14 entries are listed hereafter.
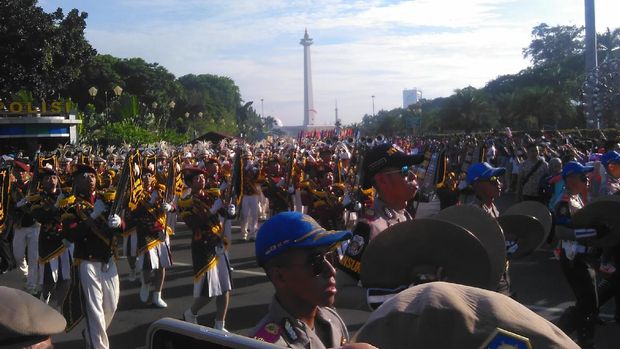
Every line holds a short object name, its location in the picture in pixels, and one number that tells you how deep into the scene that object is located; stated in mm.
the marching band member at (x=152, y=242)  9000
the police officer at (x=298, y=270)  2426
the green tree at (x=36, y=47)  32031
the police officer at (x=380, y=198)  3301
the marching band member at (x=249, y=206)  14969
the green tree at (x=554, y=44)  80312
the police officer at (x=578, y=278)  5828
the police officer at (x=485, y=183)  4988
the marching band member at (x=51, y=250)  8117
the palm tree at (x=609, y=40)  62050
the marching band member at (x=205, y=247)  7449
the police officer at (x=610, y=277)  7074
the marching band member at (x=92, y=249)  6309
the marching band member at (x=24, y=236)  10305
